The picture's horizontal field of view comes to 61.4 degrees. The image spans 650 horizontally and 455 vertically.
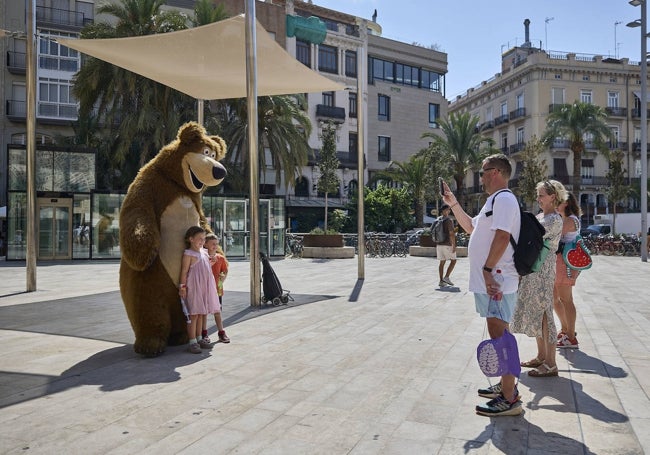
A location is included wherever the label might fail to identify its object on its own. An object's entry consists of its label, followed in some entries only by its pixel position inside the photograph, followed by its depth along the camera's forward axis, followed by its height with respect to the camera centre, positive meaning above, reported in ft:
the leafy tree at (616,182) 96.22 +7.50
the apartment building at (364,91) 125.59 +35.78
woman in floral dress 14.52 -2.00
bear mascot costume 16.78 -0.13
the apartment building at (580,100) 146.20 +33.48
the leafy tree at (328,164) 87.35 +9.84
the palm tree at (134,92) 68.54 +17.28
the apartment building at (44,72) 96.78 +27.36
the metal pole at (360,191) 40.60 +2.51
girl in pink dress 17.60 -1.95
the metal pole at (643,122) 66.81 +12.63
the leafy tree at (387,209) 105.50 +3.02
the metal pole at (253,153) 26.53 +3.52
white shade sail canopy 26.73 +8.71
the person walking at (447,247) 36.17 -1.50
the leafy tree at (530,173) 93.30 +8.81
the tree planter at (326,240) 65.31 -1.83
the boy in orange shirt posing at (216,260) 20.47 -1.34
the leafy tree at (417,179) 113.29 +9.75
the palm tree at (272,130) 80.12 +14.27
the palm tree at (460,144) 110.42 +16.48
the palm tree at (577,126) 113.91 +20.81
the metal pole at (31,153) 32.91 +4.36
